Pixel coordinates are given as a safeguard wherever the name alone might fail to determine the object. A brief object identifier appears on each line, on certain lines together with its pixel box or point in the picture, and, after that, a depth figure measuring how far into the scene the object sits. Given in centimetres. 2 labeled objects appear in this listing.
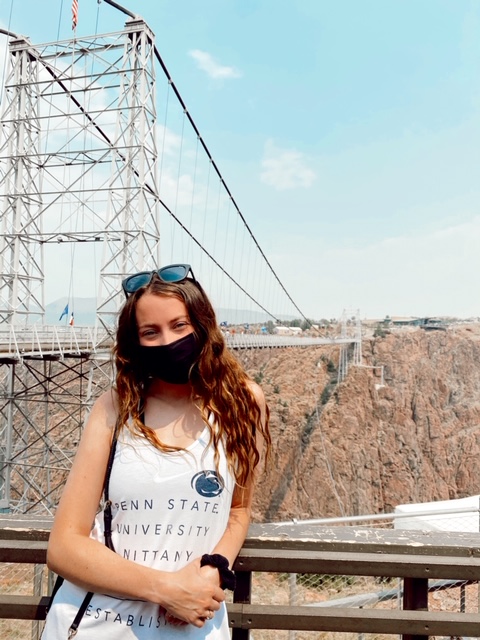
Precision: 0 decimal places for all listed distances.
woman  78
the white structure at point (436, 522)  445
